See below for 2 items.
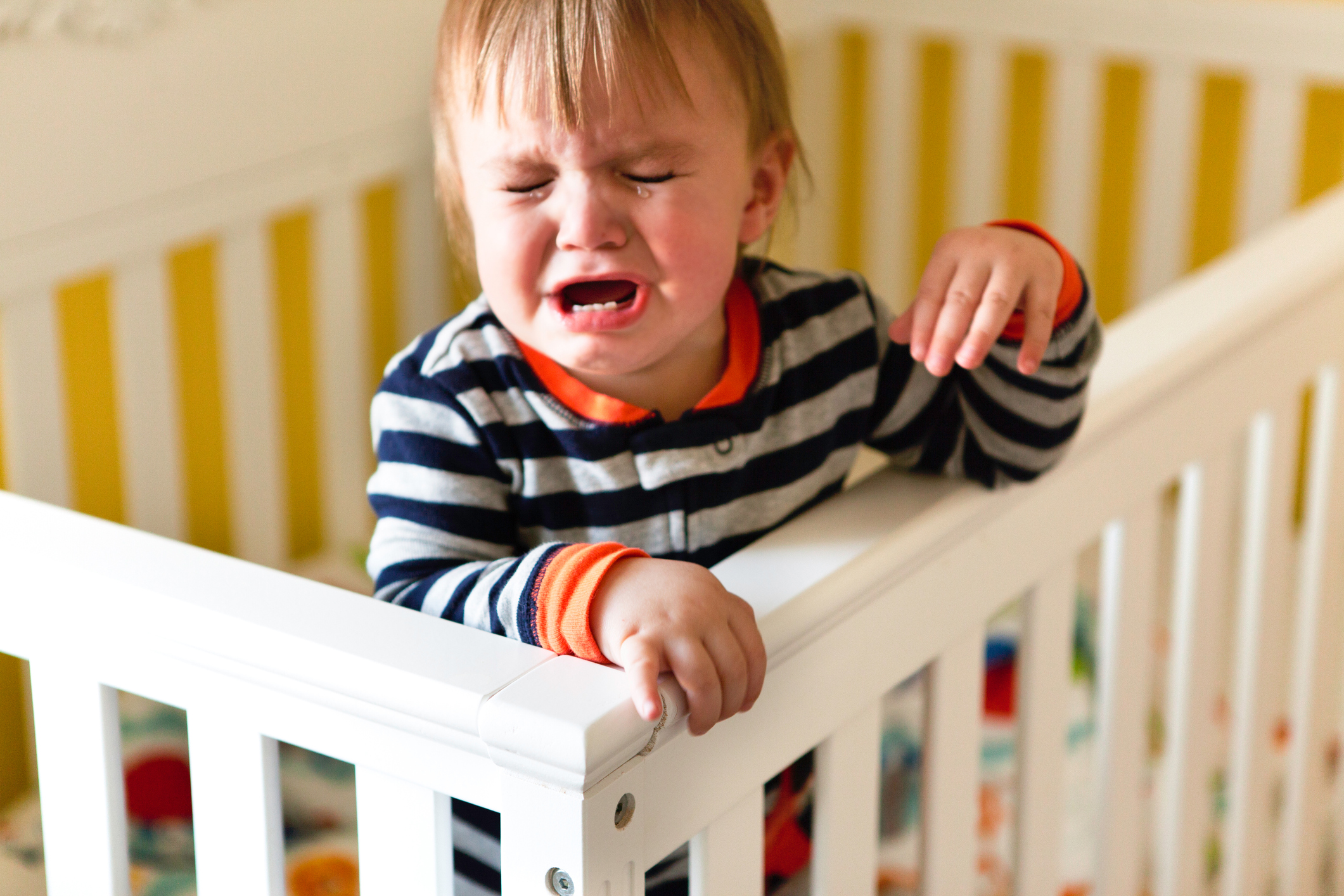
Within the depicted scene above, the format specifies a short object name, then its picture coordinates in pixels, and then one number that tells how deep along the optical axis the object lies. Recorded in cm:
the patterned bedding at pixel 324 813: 162
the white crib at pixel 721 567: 120
